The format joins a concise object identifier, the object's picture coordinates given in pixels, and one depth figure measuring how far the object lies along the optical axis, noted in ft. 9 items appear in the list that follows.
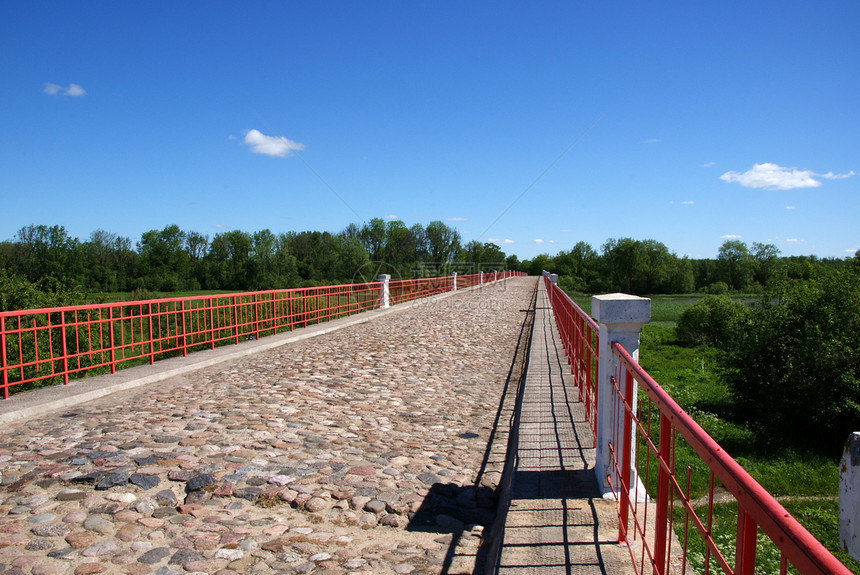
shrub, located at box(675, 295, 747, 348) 149.38
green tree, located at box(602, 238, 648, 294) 343.67
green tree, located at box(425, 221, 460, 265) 288.51
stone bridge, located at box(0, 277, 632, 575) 10.63
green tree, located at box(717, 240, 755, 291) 298.84
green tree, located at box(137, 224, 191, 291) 244.01
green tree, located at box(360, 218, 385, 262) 306.35
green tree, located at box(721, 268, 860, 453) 61.31
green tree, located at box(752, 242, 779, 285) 291.07
